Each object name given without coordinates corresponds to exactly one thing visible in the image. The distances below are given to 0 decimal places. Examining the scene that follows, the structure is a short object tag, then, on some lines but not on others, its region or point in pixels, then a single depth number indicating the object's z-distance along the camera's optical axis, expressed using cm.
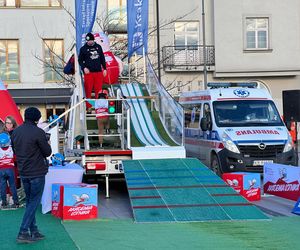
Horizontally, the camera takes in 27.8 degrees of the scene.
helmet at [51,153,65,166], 1239
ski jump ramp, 1338
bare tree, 2952
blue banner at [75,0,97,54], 2011
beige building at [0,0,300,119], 3228
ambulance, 1583
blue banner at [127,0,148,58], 2106
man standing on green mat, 880
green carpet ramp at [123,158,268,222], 1057
